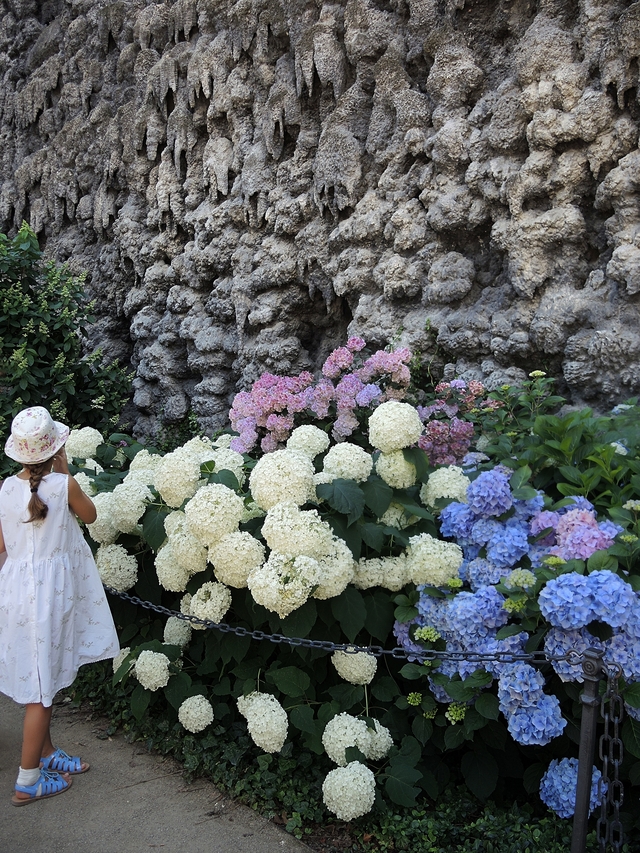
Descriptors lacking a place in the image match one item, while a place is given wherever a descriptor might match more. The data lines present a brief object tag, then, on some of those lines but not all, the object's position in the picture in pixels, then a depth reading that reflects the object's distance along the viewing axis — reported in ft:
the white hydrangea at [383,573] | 8.83
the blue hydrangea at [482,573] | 8.21
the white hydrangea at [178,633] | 10.55
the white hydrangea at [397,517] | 9.52
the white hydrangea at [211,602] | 9.34
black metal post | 6.23
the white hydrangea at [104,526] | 11.23
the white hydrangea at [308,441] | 10.61
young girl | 8.94
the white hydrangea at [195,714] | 9.71
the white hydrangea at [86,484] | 12.28
